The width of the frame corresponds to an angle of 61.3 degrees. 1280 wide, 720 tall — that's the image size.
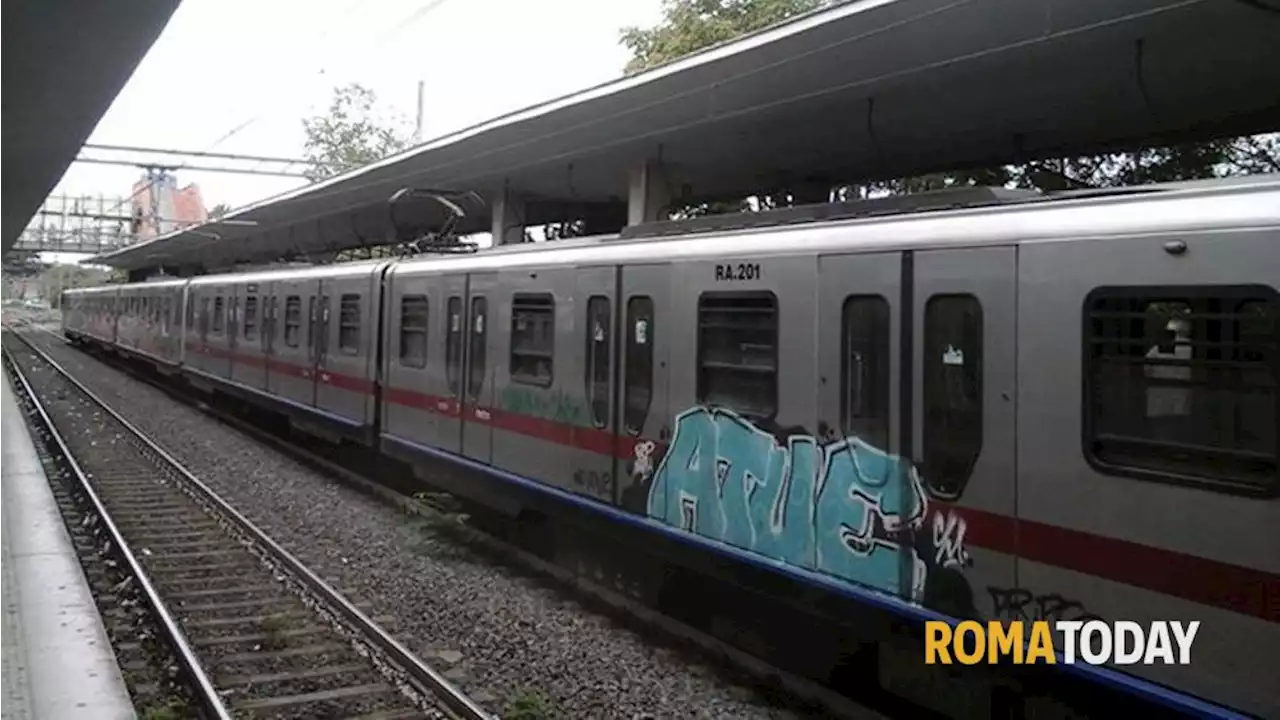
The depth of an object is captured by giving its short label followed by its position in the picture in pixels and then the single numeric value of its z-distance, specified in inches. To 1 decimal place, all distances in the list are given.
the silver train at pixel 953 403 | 156.4
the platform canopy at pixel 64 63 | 274.1
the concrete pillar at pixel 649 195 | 526.3
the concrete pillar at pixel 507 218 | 661.3
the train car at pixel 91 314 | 1455.5
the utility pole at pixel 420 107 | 1232.2
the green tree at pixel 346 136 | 1770.4
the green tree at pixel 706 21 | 672.4
